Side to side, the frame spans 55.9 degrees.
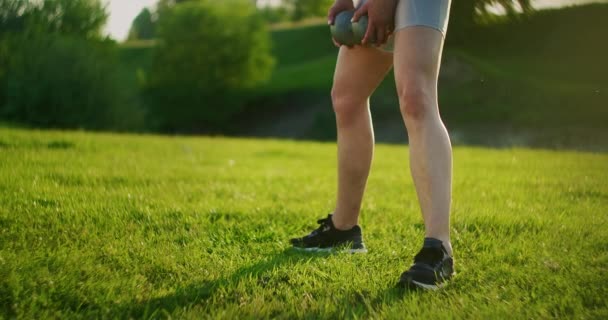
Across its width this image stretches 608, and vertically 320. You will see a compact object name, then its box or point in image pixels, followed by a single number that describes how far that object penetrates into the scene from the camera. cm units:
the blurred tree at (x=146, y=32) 4443
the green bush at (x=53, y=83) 2822
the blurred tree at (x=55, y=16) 2842
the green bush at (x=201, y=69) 4141
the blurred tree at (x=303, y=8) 7311
